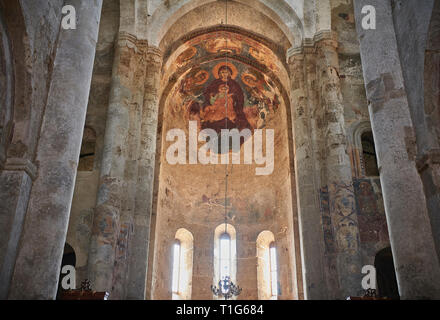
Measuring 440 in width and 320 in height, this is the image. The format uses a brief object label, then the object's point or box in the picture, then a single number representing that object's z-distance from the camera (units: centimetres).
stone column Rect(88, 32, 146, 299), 1005
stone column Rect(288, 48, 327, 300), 1127
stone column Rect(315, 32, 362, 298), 1028
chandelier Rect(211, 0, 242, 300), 1384
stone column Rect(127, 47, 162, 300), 1118
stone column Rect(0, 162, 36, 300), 533
